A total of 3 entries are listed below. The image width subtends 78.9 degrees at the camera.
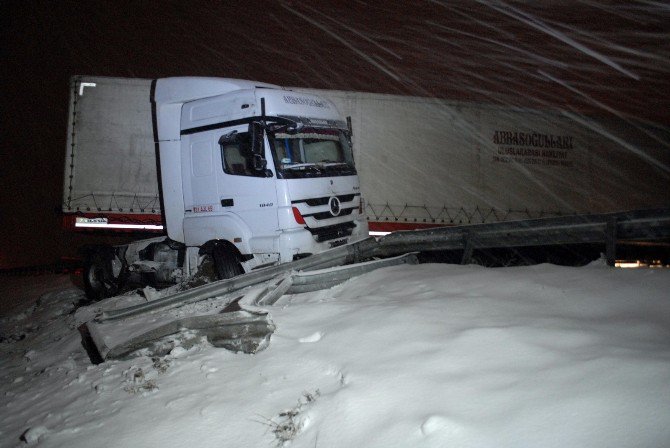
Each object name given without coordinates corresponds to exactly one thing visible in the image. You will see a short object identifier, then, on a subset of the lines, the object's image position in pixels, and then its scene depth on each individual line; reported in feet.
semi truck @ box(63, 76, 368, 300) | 21.71
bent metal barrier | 12.91
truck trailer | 35.91
